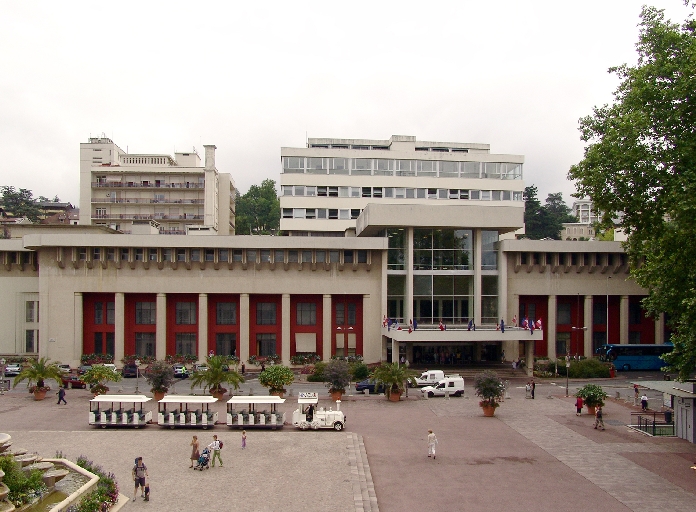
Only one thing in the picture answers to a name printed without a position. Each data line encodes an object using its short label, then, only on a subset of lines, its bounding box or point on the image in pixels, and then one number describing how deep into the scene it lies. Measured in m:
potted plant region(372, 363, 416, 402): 40.59
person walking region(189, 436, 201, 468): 24.25
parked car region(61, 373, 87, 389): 45.97
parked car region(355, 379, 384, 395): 43.91
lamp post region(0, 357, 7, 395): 44.21
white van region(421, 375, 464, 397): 43.28
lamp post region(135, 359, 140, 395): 42.37
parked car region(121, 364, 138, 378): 52.72
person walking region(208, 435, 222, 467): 24.69
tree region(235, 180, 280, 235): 127.88
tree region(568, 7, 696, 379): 28.48
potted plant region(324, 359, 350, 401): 39.97
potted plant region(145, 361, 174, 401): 39.75
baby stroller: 24.22
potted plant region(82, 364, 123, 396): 39.53
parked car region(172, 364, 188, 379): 52.12
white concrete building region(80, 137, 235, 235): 86.75
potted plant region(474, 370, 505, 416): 35.66
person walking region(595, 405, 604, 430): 32.66
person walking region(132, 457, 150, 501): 20.58
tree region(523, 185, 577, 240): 117.81
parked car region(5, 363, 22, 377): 52.62
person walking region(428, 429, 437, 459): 26.28
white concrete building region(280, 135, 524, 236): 69.06
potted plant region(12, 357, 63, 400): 40.56
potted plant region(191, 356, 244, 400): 39.43
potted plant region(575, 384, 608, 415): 35.09
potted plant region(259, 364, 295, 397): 39.94
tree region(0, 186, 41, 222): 117.50
